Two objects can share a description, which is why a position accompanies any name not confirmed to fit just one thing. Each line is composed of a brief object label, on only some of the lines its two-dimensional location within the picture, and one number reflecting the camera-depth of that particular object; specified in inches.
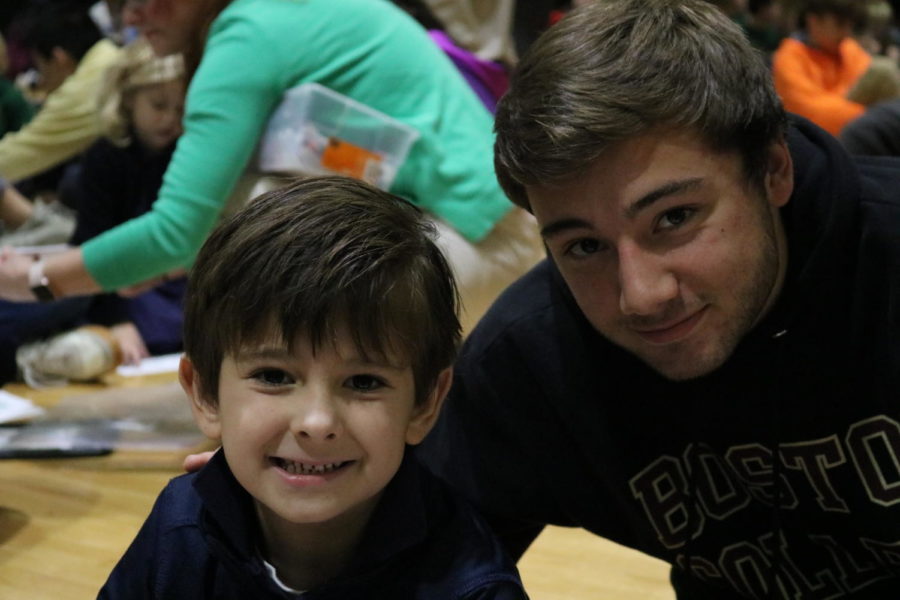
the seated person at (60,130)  137.2
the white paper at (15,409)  100.2
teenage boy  45.8
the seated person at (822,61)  169.8
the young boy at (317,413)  40.9
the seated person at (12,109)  173.8
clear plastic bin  83.0
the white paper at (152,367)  120.3
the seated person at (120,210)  120.2
